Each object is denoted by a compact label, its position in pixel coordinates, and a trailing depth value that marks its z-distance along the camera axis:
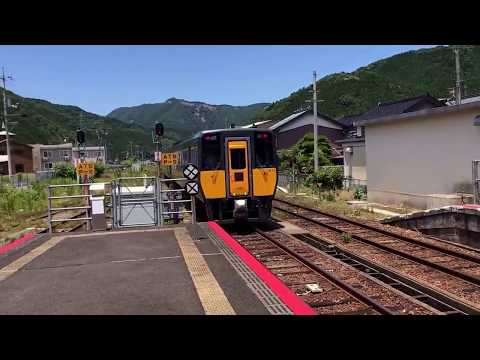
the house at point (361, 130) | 28.28
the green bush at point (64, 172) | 49.60
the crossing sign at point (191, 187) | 12.45
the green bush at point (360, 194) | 22.39
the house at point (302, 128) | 51.37
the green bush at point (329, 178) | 25.58
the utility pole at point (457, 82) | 24.59
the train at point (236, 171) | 13.17
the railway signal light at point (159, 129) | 13.70
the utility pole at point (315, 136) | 28.56
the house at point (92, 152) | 100.94
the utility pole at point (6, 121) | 39.02
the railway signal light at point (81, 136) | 13.42
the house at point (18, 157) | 70.19
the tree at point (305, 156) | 34.38
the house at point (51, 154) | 85.28
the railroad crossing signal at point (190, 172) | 12.54
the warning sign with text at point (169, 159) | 13.84
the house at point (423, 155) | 15.12
